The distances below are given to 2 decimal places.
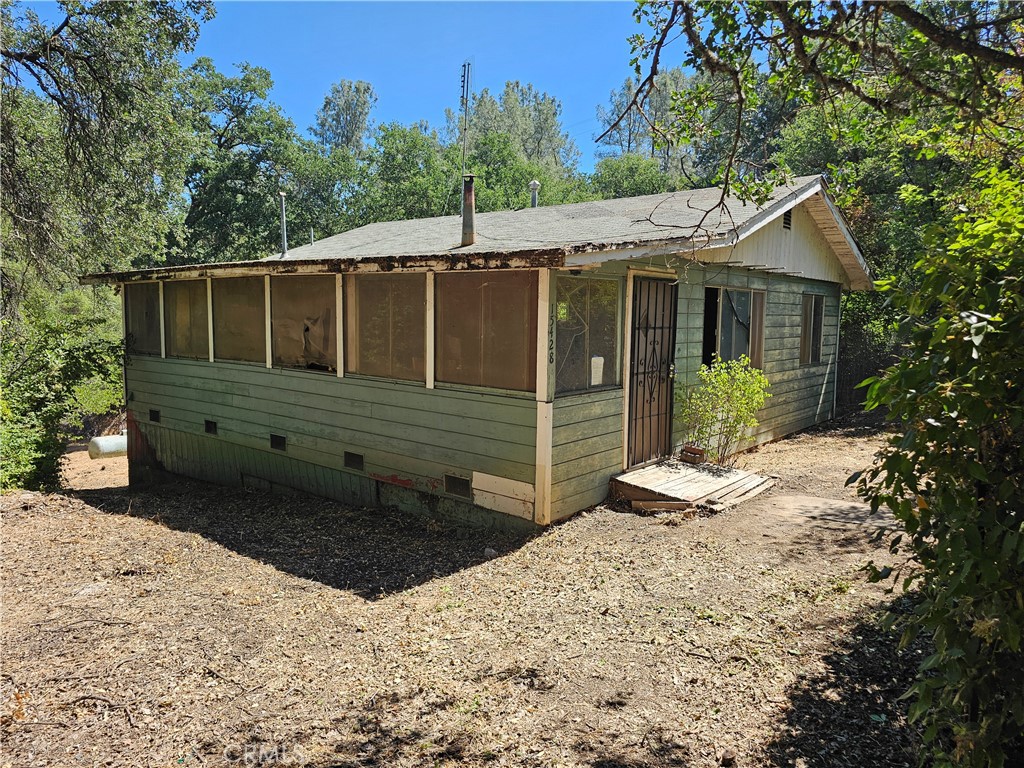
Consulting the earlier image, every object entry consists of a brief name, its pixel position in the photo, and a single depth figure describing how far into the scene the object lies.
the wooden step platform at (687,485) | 6.39
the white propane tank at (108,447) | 15.96
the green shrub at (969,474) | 1.84
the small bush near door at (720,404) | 7.53
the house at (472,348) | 5.91
